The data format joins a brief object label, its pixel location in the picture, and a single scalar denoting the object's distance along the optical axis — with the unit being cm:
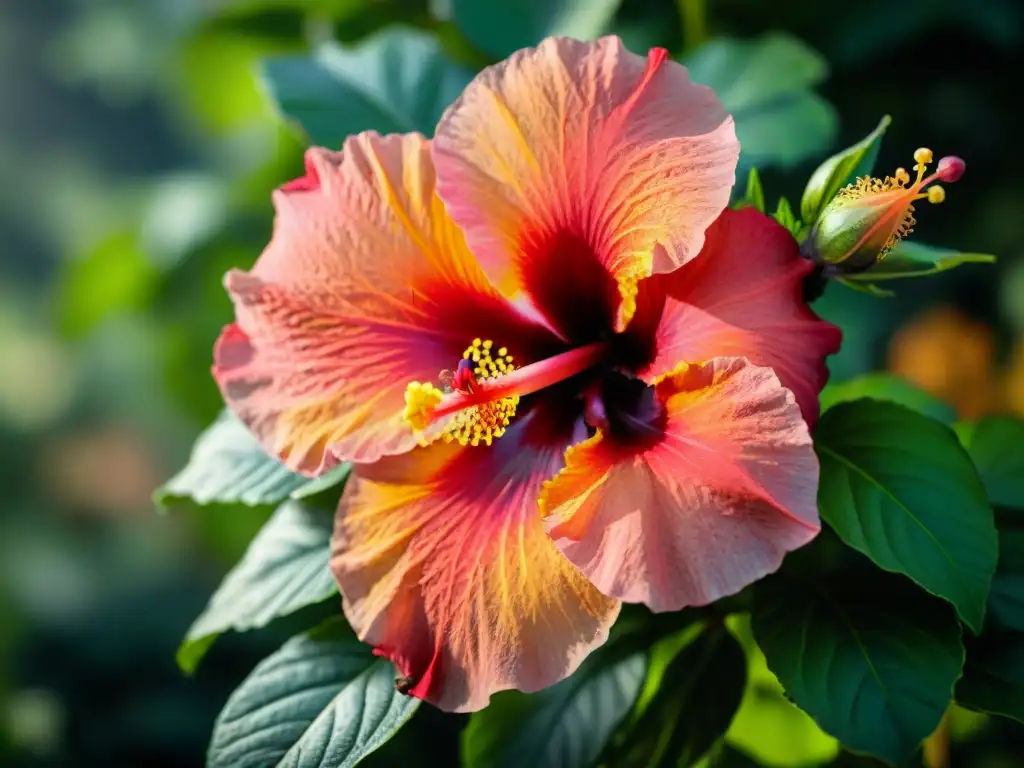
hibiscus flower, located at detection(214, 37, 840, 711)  51
